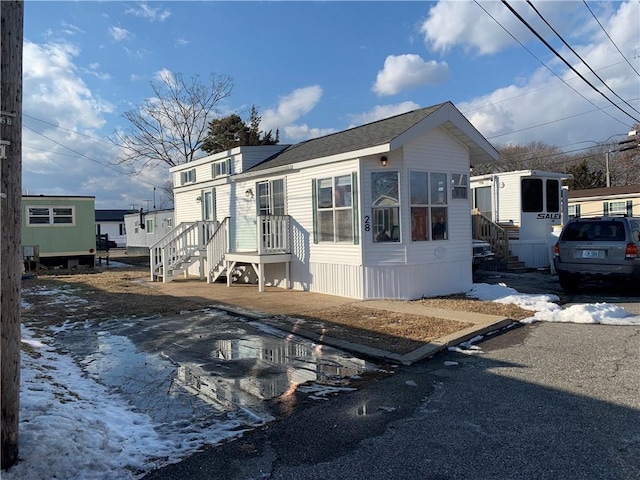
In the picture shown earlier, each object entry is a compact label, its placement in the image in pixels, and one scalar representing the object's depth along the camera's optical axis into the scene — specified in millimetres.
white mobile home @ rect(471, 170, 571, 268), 17031
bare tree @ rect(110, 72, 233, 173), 32438
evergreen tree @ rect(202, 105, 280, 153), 32250
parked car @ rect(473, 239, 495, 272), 14500
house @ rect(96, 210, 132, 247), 53125
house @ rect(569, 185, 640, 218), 27672
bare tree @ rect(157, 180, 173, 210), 57781
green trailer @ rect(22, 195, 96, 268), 20234
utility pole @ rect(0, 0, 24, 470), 3021
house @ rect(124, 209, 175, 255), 29045
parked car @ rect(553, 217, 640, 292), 10219
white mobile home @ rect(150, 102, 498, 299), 10359
